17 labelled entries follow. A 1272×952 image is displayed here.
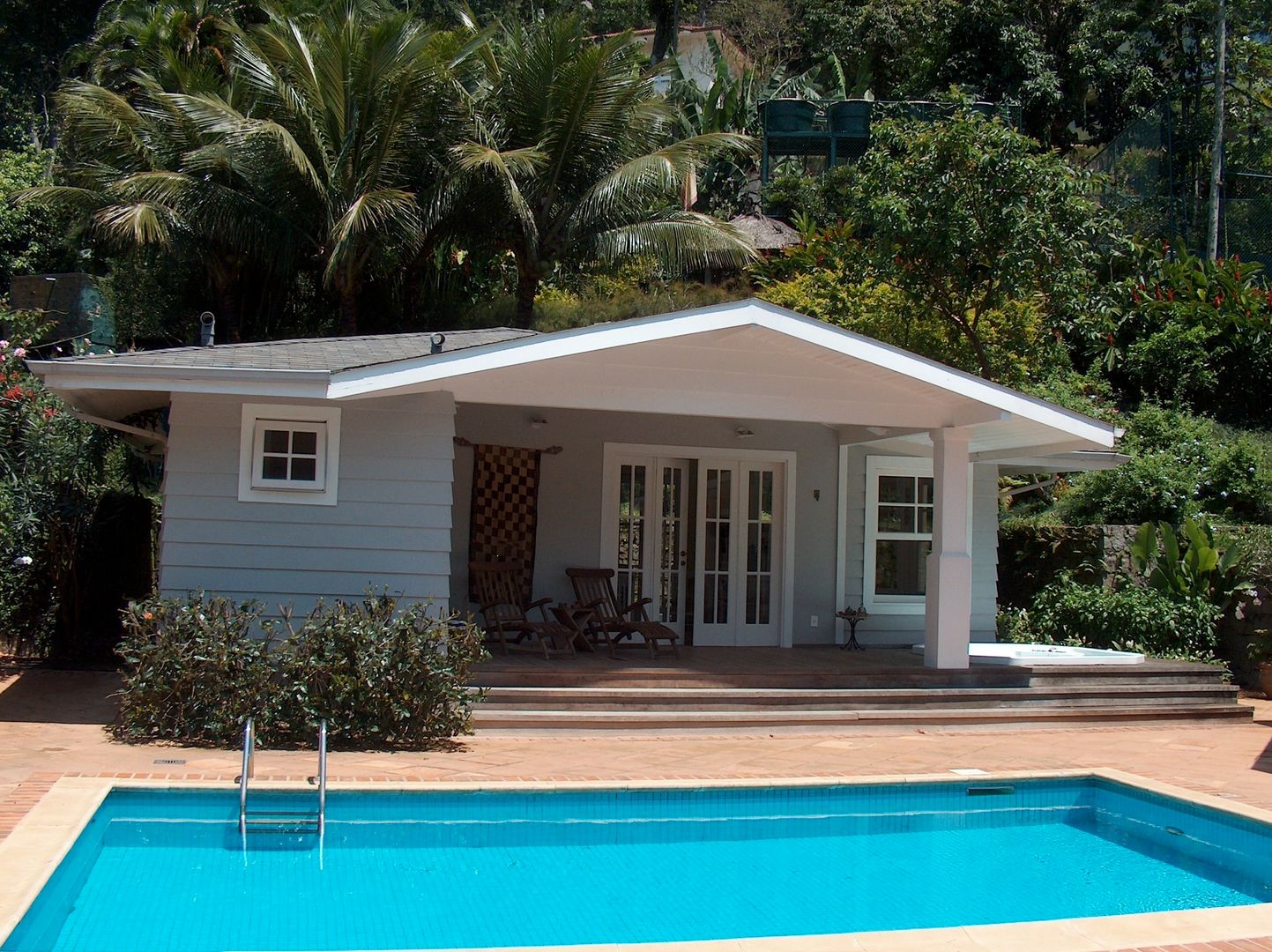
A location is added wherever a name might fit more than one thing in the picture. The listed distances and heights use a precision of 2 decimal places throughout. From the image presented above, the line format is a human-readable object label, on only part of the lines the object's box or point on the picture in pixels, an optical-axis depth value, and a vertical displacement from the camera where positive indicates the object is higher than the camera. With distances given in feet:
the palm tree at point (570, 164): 63.62 +21.65
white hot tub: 39.88 -2.79
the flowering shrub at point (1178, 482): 55.77 +4.57
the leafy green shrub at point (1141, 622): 45.57 -1.74
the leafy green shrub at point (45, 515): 40.29 +1.14
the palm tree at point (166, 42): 71.10 +32.13
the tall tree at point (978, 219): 54.13 +16.30
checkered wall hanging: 41.39 +1.90
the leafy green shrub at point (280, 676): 27.89 -2.86
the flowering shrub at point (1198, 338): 69.10 +14.01
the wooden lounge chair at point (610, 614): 38.52 -1.77
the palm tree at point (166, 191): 62.75 +19.51
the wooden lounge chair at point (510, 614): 37.78 -1.77
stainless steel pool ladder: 22.03 -4.94
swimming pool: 18.84 -5.62
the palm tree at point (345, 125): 61.21 +22.77
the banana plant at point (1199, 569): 45.96 +0.35
